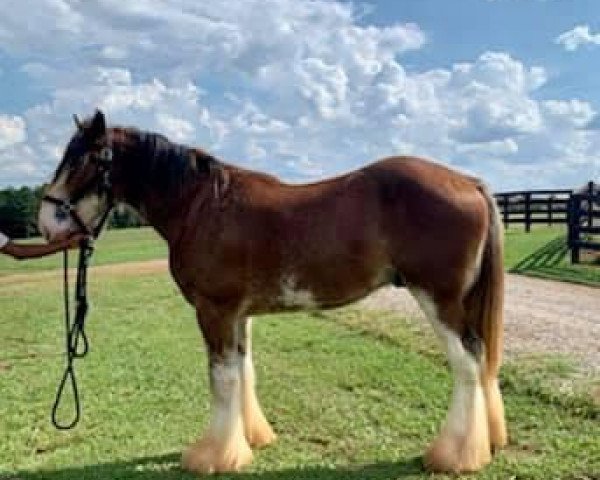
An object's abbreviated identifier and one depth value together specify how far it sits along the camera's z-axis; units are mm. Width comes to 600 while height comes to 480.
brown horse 4371
